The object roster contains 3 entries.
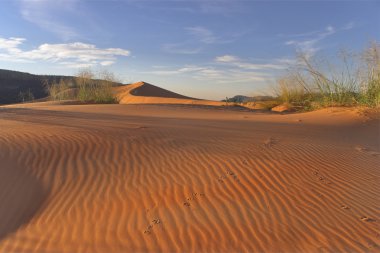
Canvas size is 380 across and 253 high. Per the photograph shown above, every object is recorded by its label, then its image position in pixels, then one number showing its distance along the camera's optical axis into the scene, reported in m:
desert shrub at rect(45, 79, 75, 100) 22.38
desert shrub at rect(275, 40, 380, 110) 11.40
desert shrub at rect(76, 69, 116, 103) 20.59
